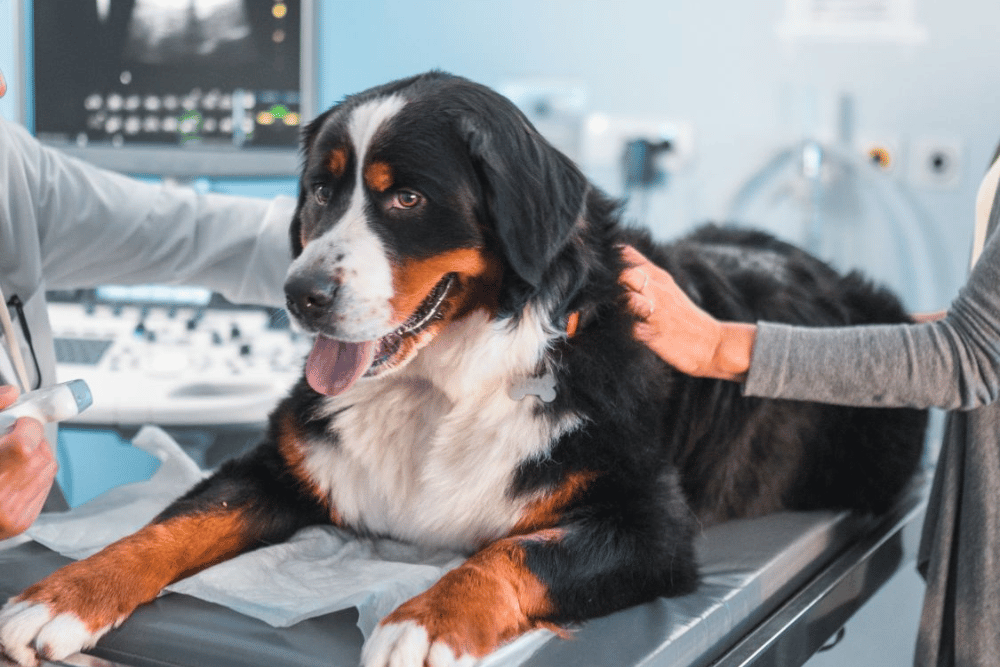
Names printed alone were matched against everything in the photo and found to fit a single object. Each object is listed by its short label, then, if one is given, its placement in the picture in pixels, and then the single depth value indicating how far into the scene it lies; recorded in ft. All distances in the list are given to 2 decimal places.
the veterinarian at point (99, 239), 5.22
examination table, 3.38
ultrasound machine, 6.63
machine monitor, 7.87
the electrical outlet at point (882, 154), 9.43
